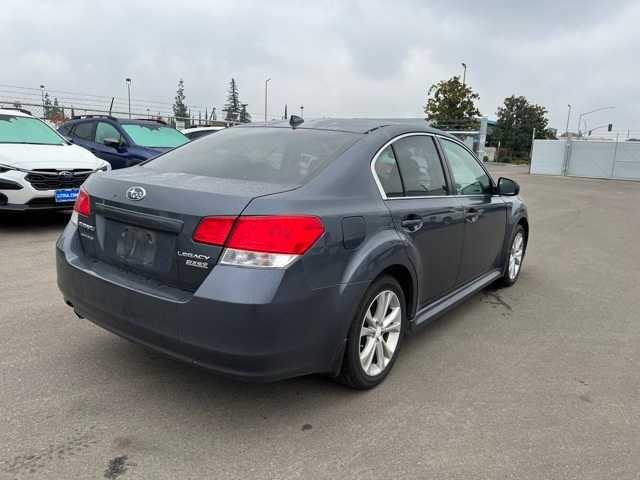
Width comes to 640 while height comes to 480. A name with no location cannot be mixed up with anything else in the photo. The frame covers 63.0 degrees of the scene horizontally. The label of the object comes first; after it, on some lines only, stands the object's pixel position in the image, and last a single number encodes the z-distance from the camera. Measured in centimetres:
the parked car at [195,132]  1286
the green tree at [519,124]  7025
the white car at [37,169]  657
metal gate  2794
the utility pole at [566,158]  3008
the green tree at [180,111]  2502
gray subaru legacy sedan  238
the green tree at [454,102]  4344
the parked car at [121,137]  906
